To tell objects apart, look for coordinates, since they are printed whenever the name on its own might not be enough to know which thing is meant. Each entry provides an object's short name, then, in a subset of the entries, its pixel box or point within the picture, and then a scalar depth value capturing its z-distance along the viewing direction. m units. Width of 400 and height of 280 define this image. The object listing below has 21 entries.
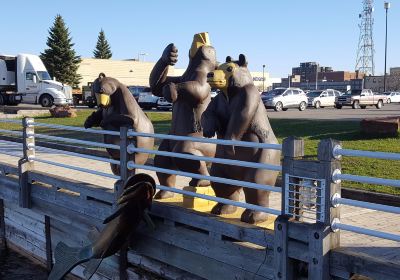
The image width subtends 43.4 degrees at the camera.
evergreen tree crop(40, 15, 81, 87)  53.97
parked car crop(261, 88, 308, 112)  30.39
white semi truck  32.34
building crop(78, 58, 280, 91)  59.31
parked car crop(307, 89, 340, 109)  35.91
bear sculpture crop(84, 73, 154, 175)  6.01
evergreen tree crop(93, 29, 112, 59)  79.94
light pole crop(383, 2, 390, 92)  46.93
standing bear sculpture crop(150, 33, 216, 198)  5.30
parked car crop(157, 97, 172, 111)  30.27
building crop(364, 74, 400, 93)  83.12
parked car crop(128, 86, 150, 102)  32.52
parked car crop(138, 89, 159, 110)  31.23
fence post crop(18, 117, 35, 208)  6.93
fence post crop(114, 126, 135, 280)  5.10
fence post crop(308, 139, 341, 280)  3.22
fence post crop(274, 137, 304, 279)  3.50
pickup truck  34.81
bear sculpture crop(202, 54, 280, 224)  4.41
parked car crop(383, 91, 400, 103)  44.90
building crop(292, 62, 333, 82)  112.91
